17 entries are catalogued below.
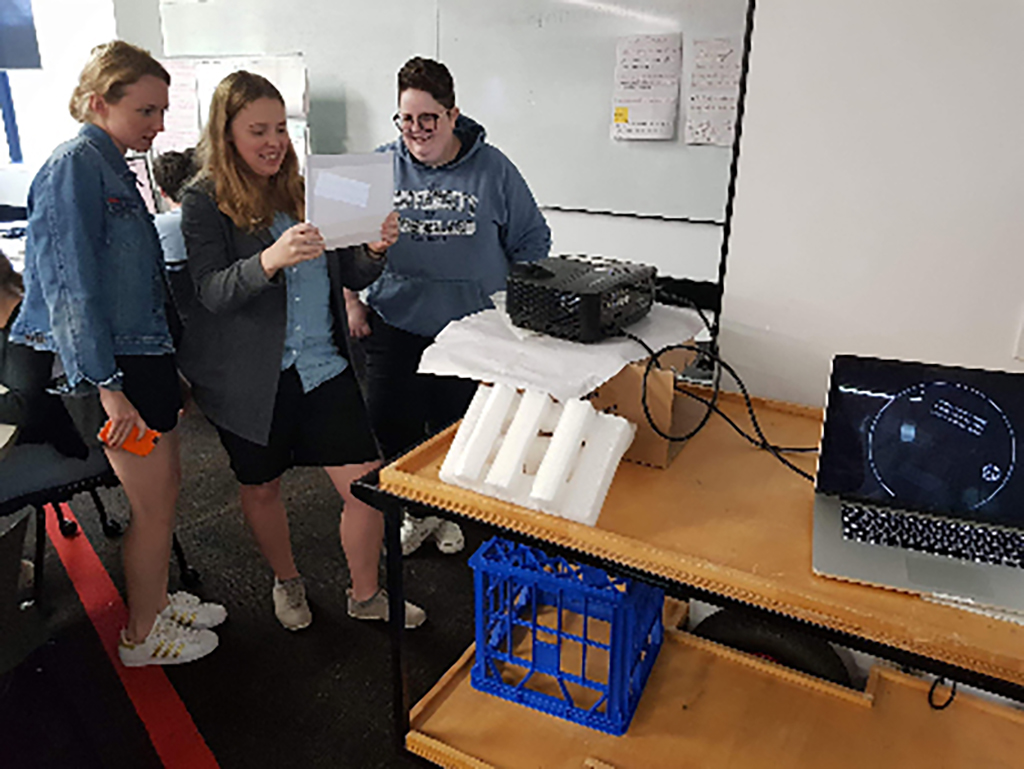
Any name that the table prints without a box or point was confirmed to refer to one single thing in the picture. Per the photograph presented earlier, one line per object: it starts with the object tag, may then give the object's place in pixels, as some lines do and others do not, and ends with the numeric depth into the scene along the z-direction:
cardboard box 1.25
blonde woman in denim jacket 1.46
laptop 0.99
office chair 1.90
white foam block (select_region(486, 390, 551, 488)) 1.13
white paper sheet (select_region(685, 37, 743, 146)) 2.75
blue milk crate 1.38
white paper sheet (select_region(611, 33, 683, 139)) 2.87
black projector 1.22
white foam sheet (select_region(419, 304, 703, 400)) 1.18
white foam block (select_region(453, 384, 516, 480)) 1.15
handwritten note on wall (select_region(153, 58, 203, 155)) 4.35
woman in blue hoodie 2.03
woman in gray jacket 1.60
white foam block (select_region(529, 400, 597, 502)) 1.10
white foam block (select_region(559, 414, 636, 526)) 1.10
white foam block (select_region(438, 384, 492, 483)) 1.18
